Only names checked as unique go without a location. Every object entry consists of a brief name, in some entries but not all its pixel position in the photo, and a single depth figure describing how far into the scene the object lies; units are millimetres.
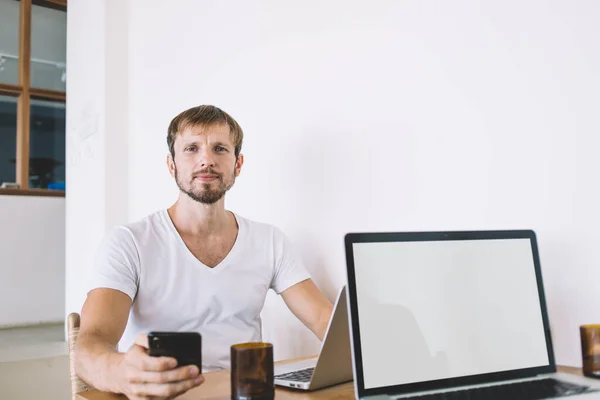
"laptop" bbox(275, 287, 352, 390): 1033
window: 3455
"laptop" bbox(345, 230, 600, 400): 908
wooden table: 952
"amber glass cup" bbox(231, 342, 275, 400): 851
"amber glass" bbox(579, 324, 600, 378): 1021
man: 1367
